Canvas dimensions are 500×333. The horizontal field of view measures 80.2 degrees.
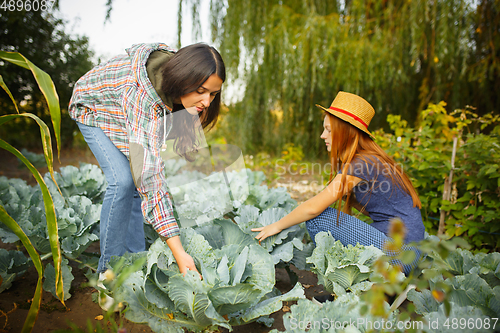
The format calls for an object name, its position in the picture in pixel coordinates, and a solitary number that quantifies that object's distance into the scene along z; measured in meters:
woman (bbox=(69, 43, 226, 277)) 1.23
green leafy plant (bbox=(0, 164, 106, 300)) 1.58
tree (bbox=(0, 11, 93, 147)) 5.32
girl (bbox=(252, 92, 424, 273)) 1.49
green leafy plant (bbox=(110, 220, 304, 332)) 1.06
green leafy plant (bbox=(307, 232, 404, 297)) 1.27
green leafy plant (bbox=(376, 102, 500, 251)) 1.94
